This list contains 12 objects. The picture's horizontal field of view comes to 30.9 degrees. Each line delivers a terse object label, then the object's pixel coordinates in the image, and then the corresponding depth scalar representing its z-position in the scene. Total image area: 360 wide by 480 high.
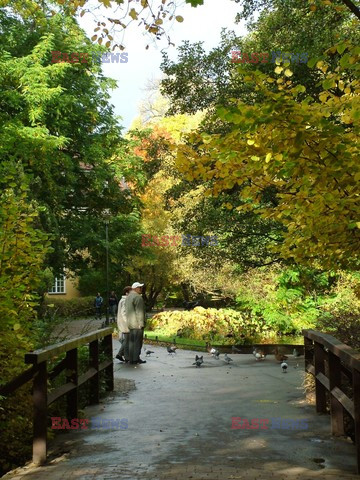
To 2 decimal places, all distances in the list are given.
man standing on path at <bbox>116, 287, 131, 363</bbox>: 14.79
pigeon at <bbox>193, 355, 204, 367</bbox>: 14.74
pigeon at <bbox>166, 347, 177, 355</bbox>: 17.91
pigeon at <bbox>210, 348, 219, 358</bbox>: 16.52
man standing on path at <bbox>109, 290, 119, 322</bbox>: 38.75
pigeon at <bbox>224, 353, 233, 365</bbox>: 15.66
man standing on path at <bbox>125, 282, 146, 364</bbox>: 14.41
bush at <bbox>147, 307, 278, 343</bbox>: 22.25
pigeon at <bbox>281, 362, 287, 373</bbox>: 13.05
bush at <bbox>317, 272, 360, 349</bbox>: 8.21
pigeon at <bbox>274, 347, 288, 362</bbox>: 15.30
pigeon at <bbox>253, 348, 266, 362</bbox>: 16.86
